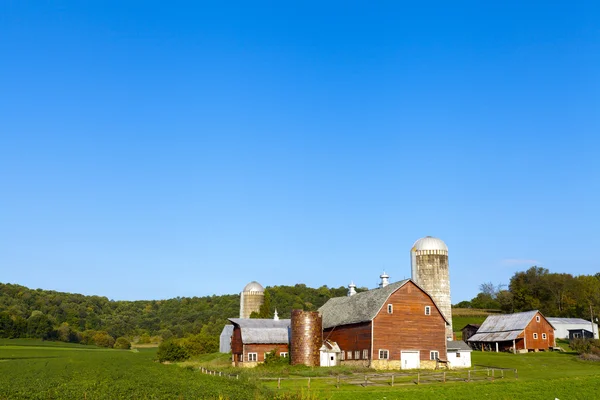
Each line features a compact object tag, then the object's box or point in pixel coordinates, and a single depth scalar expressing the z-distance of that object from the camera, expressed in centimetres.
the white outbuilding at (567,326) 8250
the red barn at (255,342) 5766
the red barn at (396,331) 5134
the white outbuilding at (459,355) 5402
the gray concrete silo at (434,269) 6644
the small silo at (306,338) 5350
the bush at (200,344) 7644
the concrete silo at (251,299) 8631
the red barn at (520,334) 6769
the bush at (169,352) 6969
